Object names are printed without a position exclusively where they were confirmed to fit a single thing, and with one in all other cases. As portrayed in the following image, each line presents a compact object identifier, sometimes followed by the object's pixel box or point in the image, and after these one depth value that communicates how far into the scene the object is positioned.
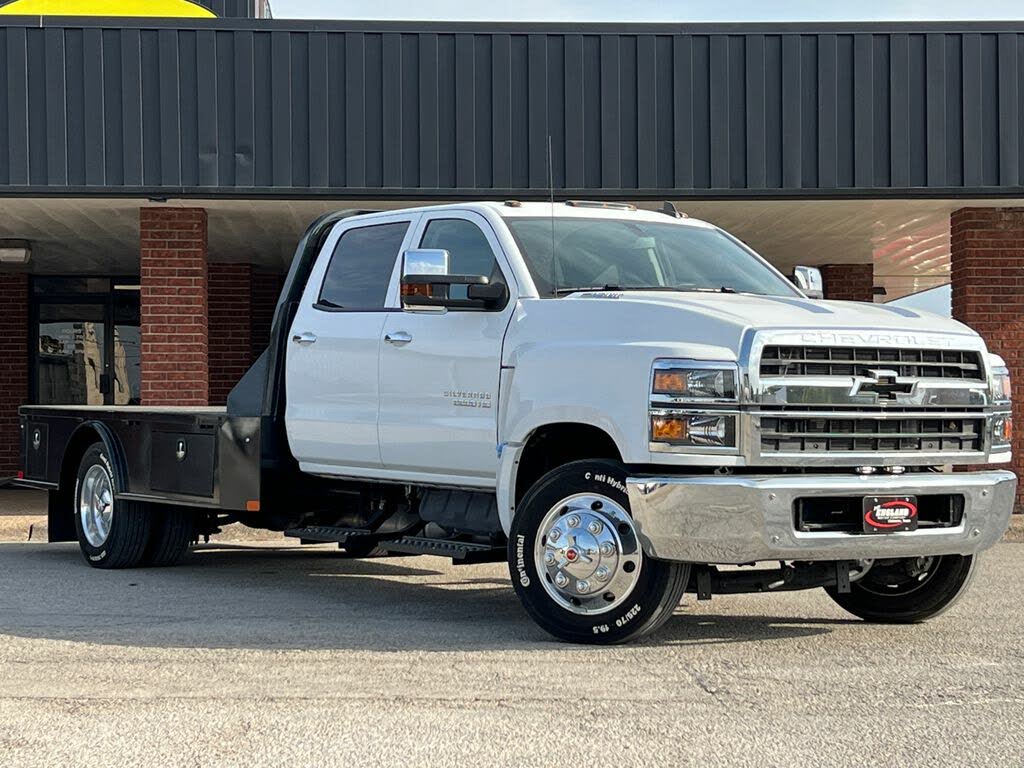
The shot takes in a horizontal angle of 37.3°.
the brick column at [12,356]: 20.45
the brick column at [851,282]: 19.06
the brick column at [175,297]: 13.81
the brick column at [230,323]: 19.11
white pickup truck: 6.46
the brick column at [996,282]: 13.82
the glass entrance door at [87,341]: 20.64
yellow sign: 17.22
